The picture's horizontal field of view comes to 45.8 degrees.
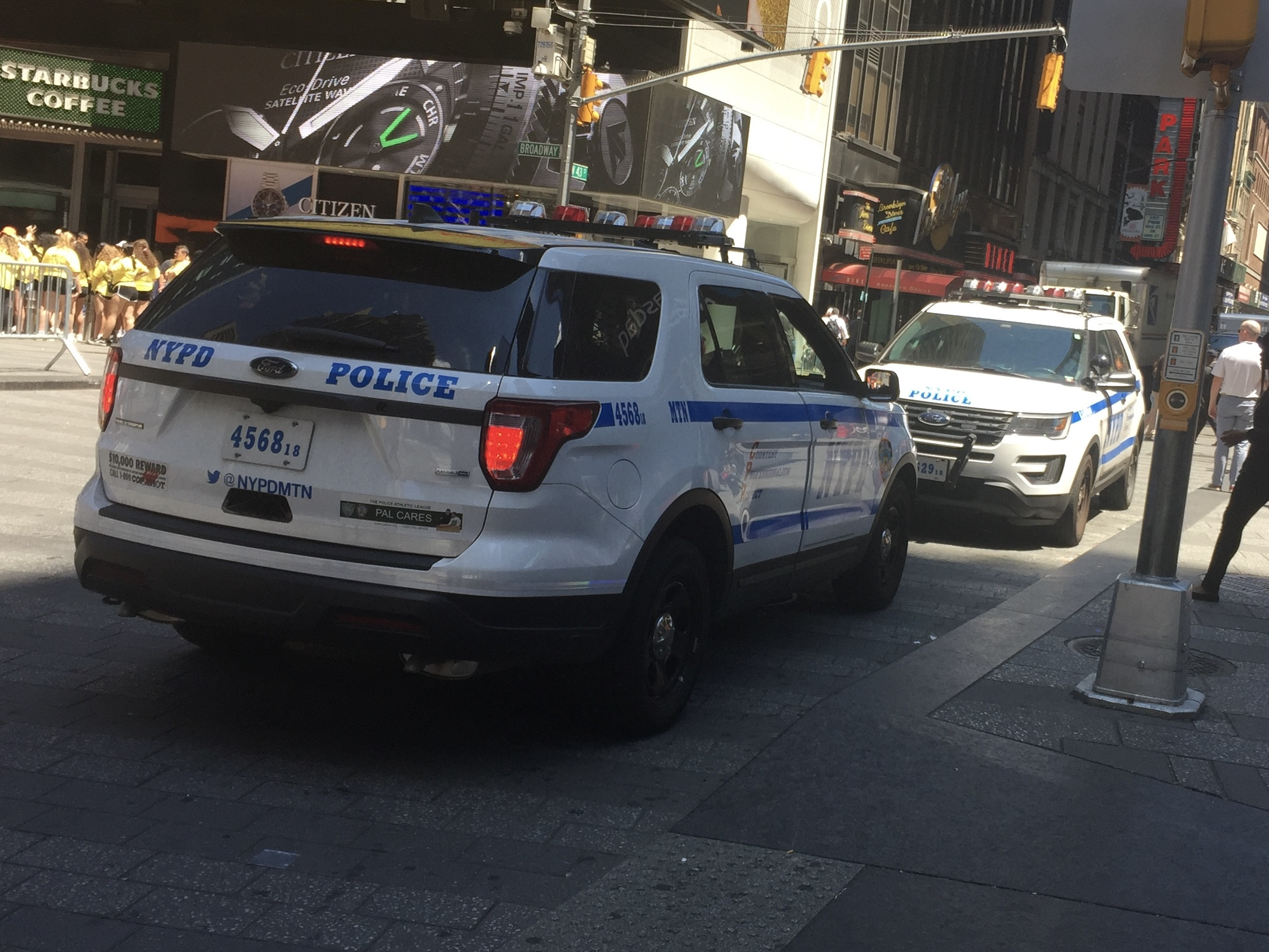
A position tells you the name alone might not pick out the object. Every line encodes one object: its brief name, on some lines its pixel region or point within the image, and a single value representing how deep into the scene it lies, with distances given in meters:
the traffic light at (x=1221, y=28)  5.90
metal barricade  16.36
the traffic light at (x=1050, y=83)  23.36
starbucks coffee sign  31.19
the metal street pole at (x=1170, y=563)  6.44
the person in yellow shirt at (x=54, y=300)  16.69
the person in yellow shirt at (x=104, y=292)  25.22
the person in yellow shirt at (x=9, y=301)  16.22
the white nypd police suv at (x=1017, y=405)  11.11
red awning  39.75
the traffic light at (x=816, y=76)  23.56
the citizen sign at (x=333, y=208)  30.44
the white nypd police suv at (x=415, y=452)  4.72
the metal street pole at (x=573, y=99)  23.33
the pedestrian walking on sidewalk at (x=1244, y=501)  8.97
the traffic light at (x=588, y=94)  23.80
